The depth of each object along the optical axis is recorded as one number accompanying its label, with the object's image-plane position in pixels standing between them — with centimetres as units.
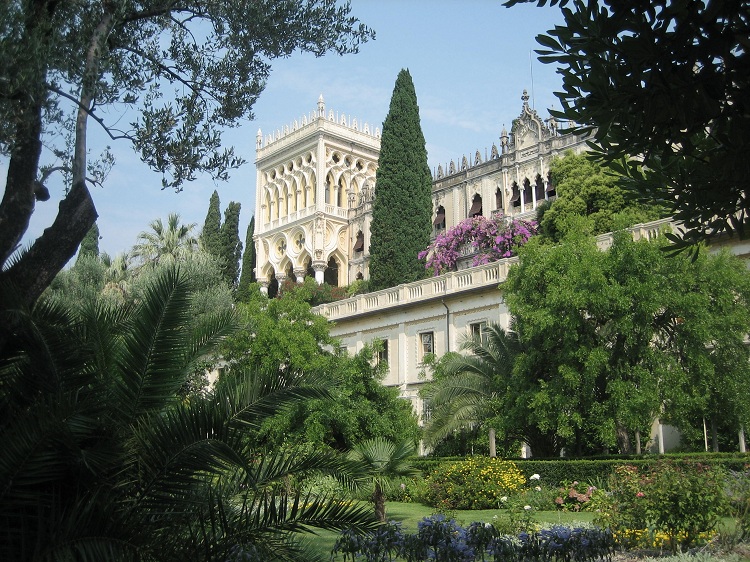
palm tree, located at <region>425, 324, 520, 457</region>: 2162
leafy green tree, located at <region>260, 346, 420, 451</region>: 1762
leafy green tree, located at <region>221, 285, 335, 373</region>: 2166
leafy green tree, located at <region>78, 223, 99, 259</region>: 4388
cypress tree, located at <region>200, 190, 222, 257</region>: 5684
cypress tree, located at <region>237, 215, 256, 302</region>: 5850
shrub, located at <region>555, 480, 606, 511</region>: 1427
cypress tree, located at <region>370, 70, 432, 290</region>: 4038
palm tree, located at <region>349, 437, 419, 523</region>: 1259
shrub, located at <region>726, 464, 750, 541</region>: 1009
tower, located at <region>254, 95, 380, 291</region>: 5447
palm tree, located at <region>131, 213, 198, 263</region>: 3741
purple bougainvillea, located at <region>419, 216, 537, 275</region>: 3568
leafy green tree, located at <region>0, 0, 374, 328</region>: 691
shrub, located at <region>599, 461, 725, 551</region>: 927
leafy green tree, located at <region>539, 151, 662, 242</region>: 3094
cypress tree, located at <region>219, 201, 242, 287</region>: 5794
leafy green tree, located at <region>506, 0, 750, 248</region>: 410
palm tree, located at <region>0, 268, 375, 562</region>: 534
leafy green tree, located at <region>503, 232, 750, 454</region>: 1764
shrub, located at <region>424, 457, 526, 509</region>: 1844
